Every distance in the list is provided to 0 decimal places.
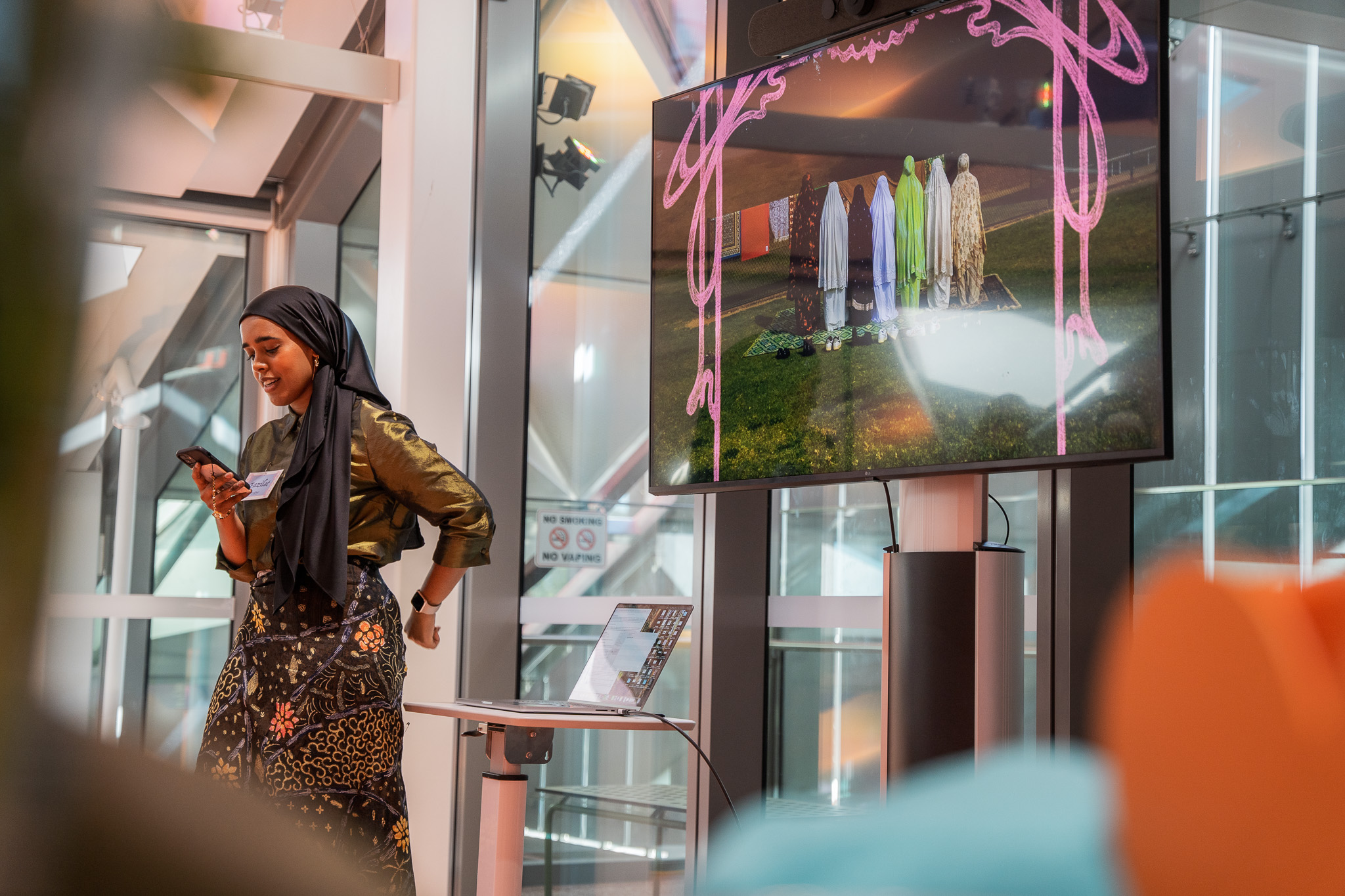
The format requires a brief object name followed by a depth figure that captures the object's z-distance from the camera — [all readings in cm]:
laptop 241
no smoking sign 354
